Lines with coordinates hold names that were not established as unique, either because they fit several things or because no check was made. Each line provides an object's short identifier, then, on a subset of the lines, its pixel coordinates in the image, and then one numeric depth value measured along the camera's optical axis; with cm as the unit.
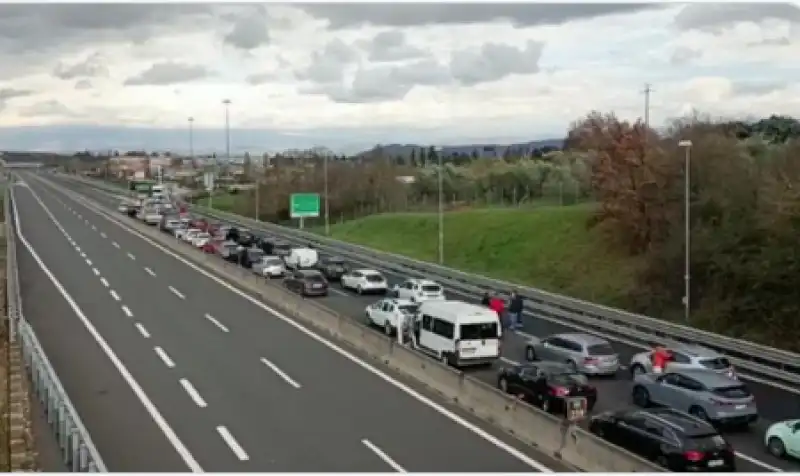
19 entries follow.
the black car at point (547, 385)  2070
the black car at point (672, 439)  1628
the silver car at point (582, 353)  2469
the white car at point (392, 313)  2966
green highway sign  7356
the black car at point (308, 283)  3856
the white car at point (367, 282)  3962
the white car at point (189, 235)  5972
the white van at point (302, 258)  4781
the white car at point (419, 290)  3538
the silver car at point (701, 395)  2012
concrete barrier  1641
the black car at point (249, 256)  4841
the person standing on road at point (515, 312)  3195
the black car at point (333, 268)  4406
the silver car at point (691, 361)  2383
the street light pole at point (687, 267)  3422
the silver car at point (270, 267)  4509
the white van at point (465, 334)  2508
